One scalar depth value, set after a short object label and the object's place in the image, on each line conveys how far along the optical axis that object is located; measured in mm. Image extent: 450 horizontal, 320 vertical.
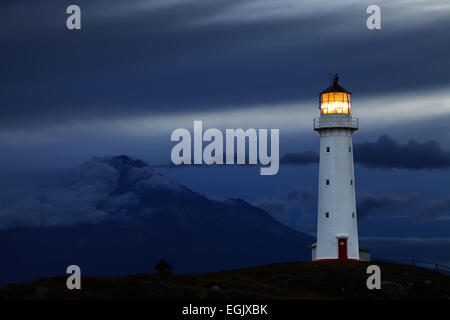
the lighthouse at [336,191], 89438
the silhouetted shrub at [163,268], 79375
